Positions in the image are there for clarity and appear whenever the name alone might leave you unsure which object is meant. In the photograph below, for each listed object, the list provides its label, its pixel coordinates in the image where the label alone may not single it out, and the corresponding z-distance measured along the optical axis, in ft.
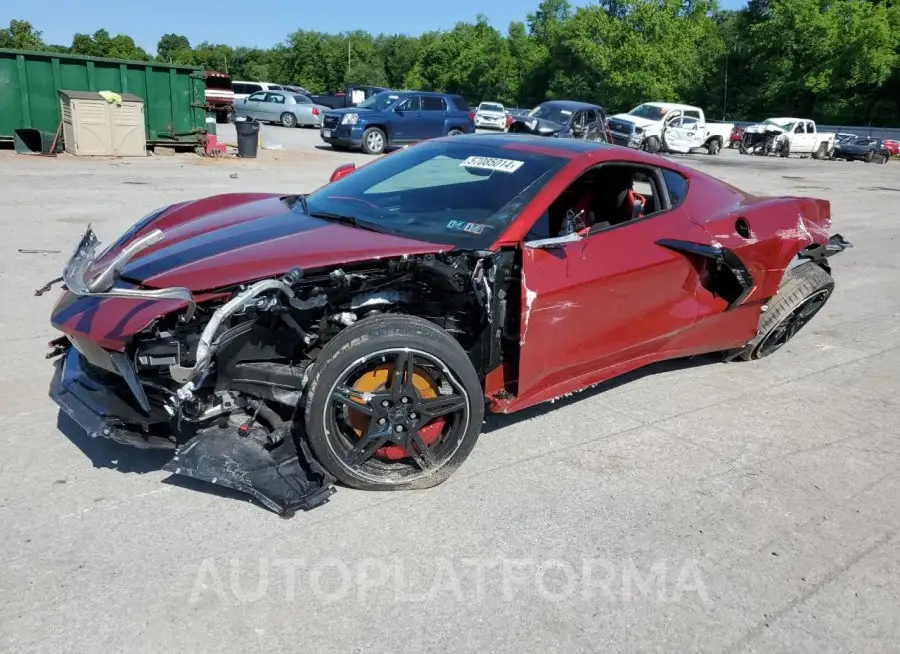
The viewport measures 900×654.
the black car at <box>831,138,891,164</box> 114.32
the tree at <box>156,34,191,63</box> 346.54
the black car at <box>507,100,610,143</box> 73.34
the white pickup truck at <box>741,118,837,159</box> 112.68
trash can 58.75
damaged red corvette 9.94
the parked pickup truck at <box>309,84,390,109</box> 124.16
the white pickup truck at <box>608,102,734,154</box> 94.68
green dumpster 52.99
